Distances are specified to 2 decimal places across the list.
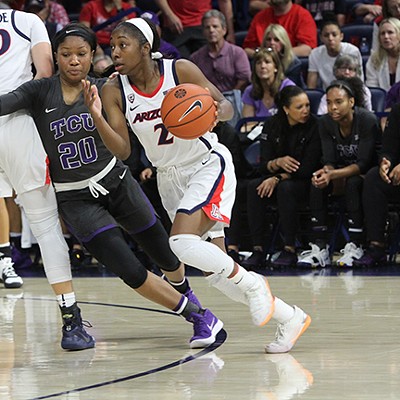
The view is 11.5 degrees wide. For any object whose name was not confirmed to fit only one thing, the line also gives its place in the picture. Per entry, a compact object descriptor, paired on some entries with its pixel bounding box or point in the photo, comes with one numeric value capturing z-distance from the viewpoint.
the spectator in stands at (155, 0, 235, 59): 21.95
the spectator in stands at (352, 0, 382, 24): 21.41
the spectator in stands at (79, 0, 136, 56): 22.77
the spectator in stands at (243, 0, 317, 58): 20.69
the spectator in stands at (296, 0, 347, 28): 21.87
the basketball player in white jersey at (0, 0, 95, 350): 9.93
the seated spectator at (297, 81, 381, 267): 16.55
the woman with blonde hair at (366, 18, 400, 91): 18.26
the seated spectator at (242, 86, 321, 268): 16.86
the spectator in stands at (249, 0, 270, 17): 22.80
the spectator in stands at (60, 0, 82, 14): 26.17
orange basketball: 9.15
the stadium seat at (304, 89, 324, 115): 18.52
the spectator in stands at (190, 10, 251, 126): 20.13
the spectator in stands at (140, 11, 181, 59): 18.67
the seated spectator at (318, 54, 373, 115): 17.92
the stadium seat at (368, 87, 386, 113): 18.34
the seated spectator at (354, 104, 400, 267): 16.12
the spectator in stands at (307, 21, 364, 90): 19.28
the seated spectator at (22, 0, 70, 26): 22.78
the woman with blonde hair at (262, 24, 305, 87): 19.08
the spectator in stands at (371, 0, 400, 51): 19.08
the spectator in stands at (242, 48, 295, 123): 17.99
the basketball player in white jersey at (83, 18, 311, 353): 9.21
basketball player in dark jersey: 9.80
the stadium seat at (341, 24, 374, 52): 21.06
